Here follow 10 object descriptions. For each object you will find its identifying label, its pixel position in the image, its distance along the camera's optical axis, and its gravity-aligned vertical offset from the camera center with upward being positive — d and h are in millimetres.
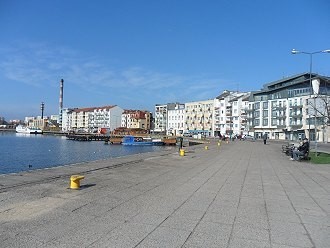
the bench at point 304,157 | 22900 -1730
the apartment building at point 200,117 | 142125 +5950
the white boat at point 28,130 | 180600 -1146
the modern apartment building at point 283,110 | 91062 +6756
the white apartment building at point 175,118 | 157250 +5829
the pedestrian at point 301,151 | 22875 -1314
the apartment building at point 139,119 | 179550 +5810
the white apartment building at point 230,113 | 123569 +6990
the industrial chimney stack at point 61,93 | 184125 +20163
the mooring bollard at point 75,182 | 9883 -1599
